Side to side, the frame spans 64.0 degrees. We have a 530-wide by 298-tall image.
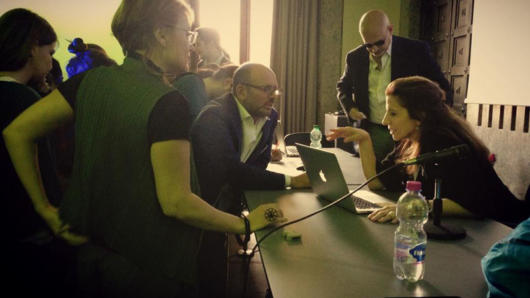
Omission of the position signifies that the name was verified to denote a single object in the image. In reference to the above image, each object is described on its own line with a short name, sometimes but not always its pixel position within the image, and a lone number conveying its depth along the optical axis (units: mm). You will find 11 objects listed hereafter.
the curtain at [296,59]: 5301
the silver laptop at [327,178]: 1477
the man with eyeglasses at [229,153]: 1899
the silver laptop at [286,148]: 2992
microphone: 1132
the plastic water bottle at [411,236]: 943
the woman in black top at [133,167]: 996
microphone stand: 1213
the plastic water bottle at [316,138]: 3482
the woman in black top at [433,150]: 1459
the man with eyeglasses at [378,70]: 2928
